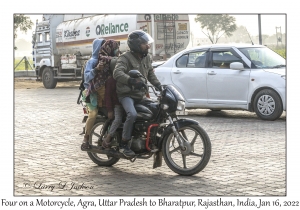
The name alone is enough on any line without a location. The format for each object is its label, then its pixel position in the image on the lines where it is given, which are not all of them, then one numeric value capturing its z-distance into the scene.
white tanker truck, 22.06
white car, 13.01
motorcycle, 7.58
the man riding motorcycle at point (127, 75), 7.66
